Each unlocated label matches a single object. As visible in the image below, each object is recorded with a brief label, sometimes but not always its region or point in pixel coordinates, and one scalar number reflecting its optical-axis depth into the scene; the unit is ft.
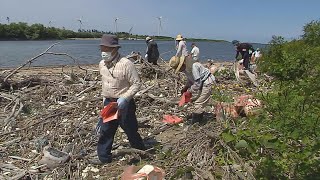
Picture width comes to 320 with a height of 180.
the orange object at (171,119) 14.38
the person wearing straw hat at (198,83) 13.57
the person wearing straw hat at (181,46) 25.38
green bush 7.49
